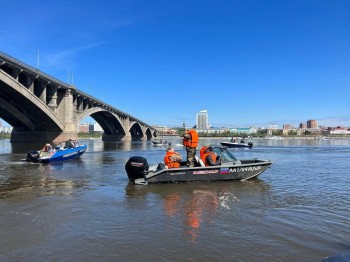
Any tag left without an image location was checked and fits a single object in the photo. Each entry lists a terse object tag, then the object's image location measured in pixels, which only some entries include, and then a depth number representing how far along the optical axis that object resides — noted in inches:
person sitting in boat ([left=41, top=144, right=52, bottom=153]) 1057.3
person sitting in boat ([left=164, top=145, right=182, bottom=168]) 600.5
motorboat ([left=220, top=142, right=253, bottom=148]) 2406.7
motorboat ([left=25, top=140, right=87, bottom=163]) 1000.9
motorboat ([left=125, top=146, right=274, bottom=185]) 576.4
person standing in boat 597.3
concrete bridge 1868.8
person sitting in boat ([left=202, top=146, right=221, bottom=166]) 607.8
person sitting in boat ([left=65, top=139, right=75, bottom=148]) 1172.9
